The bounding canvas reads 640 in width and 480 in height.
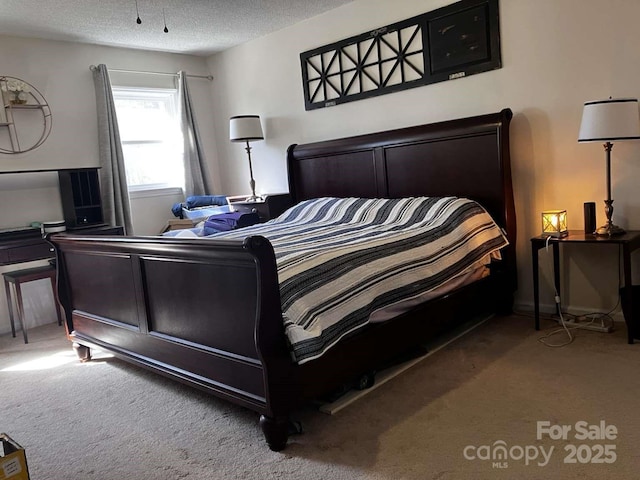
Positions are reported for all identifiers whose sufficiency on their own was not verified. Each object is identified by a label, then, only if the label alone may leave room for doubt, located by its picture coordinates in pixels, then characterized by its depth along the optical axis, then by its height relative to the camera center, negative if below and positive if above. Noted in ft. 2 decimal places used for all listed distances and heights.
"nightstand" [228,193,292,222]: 14.83 -0.70
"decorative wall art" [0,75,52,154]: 13.67 +2.23
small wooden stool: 12.92 -1.90
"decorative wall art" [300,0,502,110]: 11.39 +2.67
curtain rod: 15.74 +3.67
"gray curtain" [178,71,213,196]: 17.29 +1.20
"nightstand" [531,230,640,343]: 9.14 -1.85
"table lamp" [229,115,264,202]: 15.61 +1.55
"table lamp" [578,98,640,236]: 9.05 +0.49
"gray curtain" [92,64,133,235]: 15.39 +1.23
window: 16.51 +1.70
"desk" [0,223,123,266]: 12.80 -1.09
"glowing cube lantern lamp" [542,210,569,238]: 10.15 -1.31
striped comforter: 7.12 -1.38
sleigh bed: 6.82 -1.74
